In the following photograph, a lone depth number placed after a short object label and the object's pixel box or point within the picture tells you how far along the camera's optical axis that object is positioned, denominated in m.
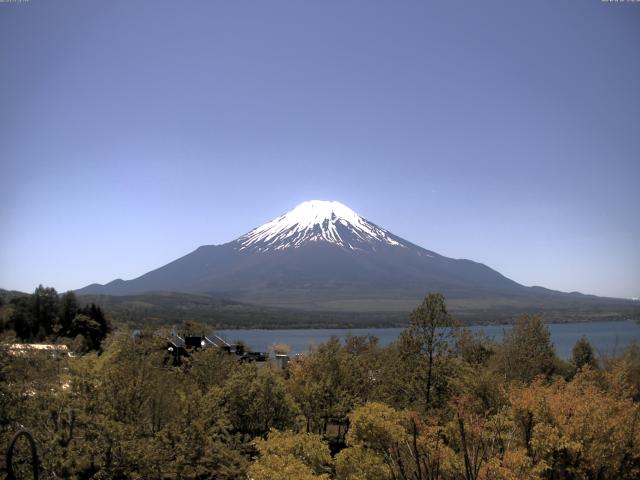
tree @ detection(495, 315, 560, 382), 30.45
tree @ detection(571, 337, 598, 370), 45.47
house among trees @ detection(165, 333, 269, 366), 45.16
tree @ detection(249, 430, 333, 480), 12.91
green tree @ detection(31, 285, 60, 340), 76.59
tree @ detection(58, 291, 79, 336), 74.97
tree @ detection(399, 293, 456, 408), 24.47
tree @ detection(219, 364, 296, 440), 23.16
